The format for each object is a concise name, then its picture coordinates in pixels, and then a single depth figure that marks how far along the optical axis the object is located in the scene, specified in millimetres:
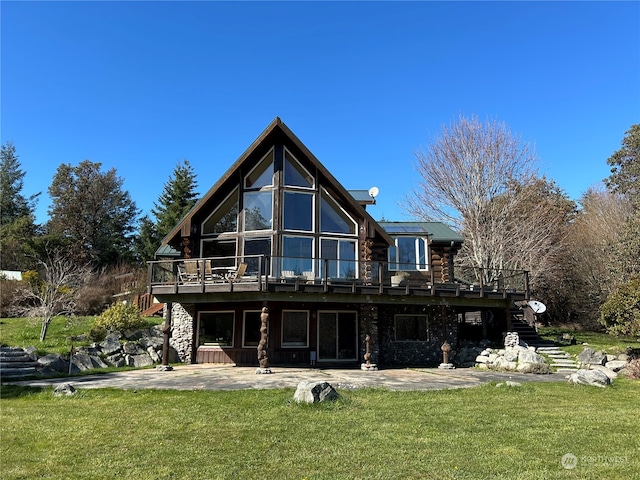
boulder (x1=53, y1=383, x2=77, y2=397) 10266
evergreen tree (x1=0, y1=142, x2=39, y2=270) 33844
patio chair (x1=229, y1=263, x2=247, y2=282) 16267
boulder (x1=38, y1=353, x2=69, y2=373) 14656
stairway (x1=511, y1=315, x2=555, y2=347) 19456
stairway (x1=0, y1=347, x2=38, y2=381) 13830
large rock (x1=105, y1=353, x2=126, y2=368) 16438
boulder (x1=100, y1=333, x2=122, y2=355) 17109
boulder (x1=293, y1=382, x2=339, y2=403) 8875
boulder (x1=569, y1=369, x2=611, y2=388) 11688
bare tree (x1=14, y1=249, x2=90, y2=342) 18719
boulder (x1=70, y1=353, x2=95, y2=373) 15146
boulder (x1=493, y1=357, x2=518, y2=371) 15773
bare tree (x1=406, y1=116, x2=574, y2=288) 26188
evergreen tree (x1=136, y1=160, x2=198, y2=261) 41219
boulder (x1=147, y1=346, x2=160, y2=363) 17891
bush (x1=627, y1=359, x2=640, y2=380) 13508
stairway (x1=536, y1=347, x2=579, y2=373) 15828
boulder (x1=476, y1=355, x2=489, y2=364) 17238
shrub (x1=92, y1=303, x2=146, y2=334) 19359
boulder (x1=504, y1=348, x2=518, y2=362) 16141
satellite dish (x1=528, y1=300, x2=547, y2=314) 22314
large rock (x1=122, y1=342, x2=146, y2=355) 17502
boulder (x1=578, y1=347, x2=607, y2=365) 15843
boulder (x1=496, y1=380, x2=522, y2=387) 11250
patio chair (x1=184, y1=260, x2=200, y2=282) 17062
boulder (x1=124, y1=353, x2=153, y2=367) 16969
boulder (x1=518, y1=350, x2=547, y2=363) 15383
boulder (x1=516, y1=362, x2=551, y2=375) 14852
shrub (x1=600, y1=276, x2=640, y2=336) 14695
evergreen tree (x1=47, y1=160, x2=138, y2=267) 38625
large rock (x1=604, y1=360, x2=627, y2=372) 14812
